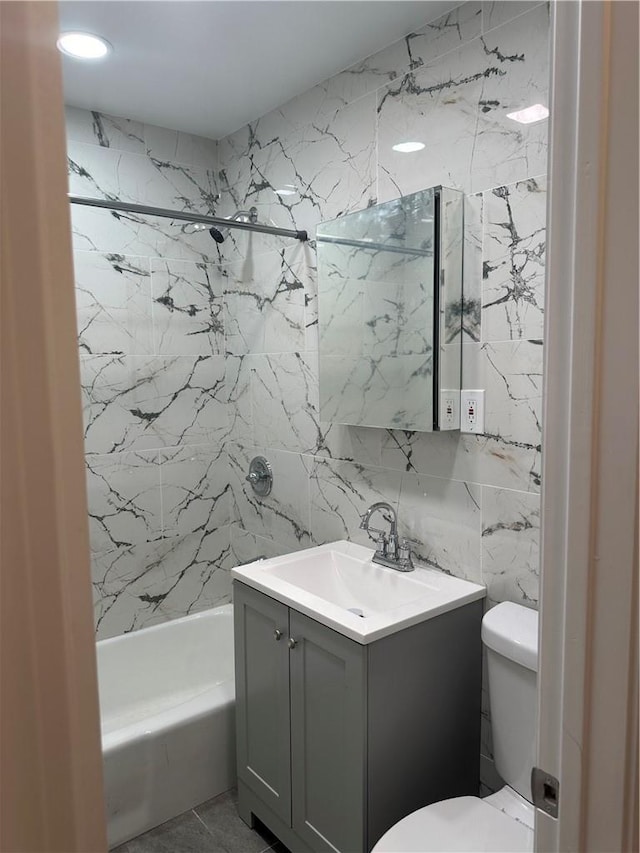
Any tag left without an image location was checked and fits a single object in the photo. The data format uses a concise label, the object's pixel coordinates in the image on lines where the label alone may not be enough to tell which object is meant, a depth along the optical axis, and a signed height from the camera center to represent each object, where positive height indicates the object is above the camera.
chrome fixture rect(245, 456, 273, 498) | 2.74 -0.46
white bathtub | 2.05 -1.34
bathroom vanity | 1.59 -0.93
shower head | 2.66 +0.62
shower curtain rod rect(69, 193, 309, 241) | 2.08 +0.58
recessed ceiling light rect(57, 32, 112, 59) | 1.94 +1.09
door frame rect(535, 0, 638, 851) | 0.66 -0.07
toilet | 1.40 -1.07
